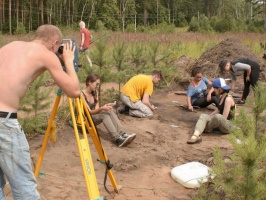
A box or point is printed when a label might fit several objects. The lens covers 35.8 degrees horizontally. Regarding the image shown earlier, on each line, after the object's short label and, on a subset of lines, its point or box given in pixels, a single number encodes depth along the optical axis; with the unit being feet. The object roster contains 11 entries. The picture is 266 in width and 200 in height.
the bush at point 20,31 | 44.82
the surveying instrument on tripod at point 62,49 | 10.19
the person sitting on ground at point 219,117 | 20.40
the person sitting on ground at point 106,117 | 19.24
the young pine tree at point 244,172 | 8.48
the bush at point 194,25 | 109.09
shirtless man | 8.64
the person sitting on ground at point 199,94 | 25.97
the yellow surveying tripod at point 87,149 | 10.30
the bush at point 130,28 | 91.68
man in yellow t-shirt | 23.97
